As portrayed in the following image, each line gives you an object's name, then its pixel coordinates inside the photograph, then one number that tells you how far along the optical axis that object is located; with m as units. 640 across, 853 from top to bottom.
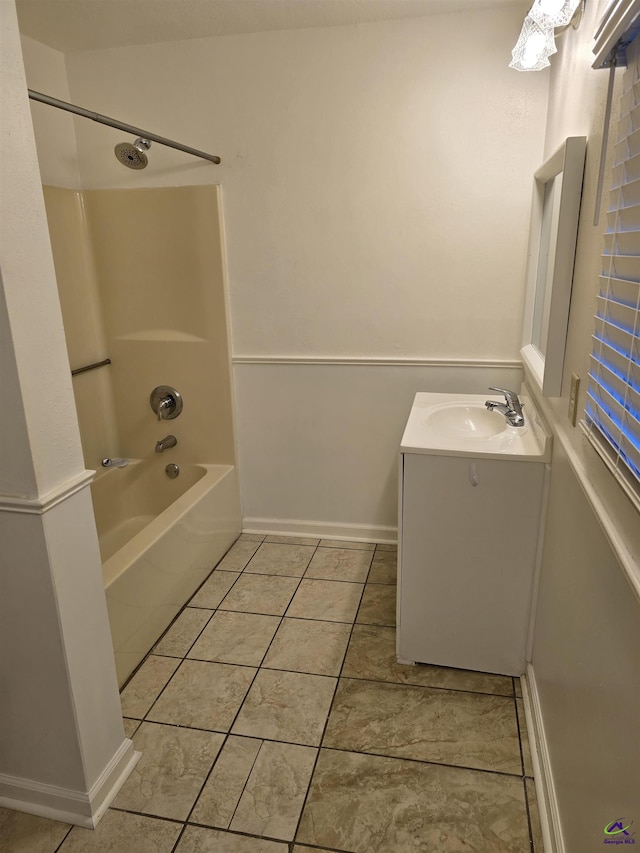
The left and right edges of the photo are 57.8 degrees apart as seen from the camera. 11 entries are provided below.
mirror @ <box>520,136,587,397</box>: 1.49
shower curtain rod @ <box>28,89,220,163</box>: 1.67
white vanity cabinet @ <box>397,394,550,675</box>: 1.85
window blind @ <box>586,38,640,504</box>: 0.94
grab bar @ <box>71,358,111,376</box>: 2.74
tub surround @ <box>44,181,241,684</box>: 2.66
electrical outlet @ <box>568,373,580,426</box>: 1.41
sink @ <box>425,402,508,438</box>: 2.29
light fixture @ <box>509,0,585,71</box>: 1.53
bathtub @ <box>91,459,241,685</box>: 2.05
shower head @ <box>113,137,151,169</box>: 2.10
